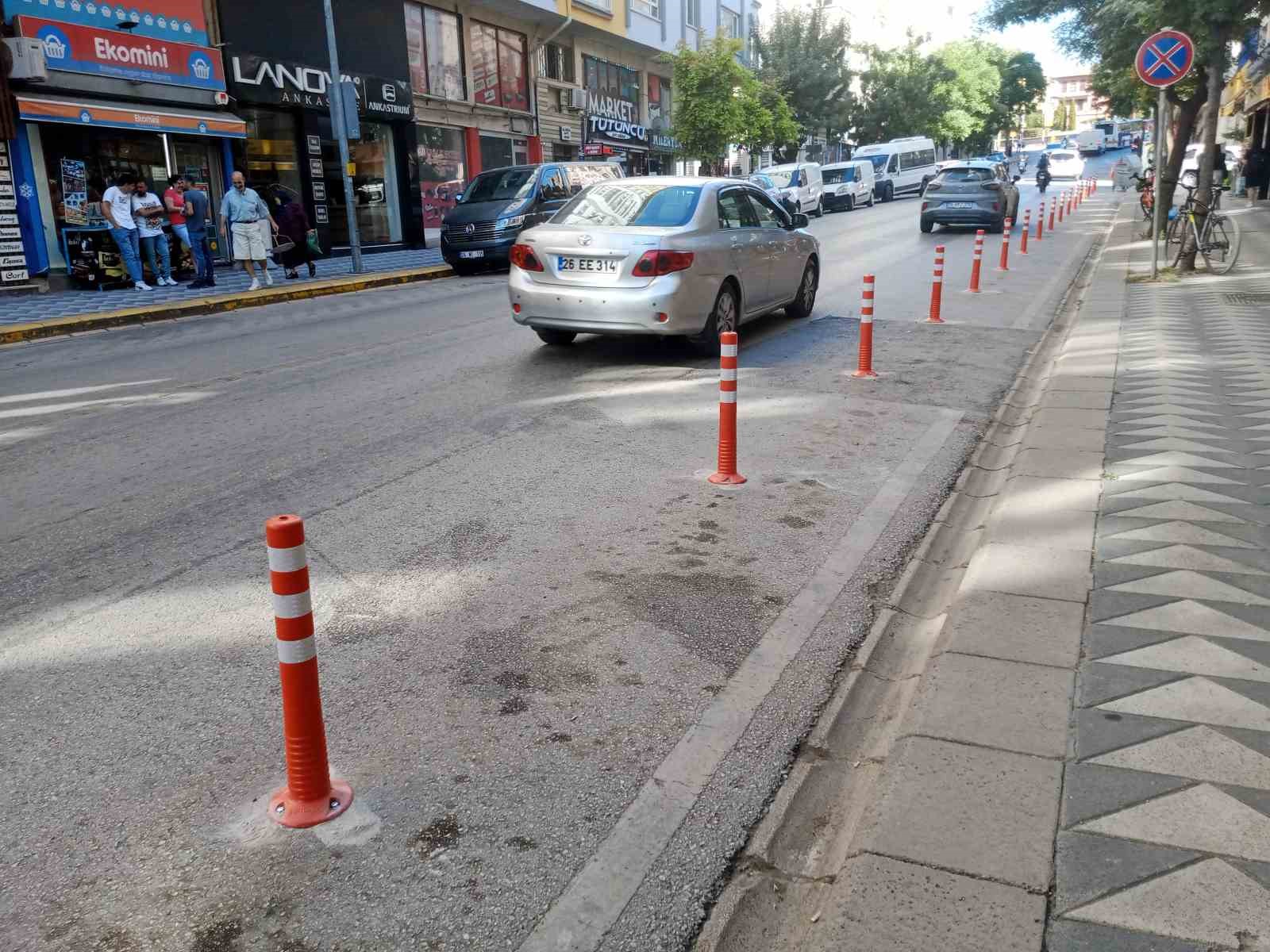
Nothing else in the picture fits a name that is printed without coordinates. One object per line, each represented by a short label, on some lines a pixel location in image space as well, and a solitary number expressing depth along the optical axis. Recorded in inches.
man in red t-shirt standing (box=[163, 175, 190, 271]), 682.2
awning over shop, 633.0
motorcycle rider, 1925.4
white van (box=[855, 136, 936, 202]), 1795.0
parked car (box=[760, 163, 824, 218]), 1418.6
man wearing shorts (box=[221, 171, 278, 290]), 655.8
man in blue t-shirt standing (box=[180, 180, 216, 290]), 680.4
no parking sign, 509.0
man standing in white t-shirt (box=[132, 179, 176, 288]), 644.1
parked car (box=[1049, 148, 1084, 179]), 2472.9
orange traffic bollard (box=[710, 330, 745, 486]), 224.1
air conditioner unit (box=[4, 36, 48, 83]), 616.7
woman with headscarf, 730.8
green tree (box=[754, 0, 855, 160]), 2091.5
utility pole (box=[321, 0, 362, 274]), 735.1
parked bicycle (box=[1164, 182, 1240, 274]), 613.9
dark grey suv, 1016.9
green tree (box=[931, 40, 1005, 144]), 2738.7
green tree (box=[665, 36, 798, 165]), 1467.8
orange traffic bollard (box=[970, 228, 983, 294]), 546.9
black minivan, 791.7
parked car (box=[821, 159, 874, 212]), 1608.0
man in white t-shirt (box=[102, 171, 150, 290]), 626.8
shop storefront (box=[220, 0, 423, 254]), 828.0
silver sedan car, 349.4
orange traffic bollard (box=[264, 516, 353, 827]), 99.8
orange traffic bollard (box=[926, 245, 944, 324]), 450.9
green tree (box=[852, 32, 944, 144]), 2482.8
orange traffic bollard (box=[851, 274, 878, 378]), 323.3
